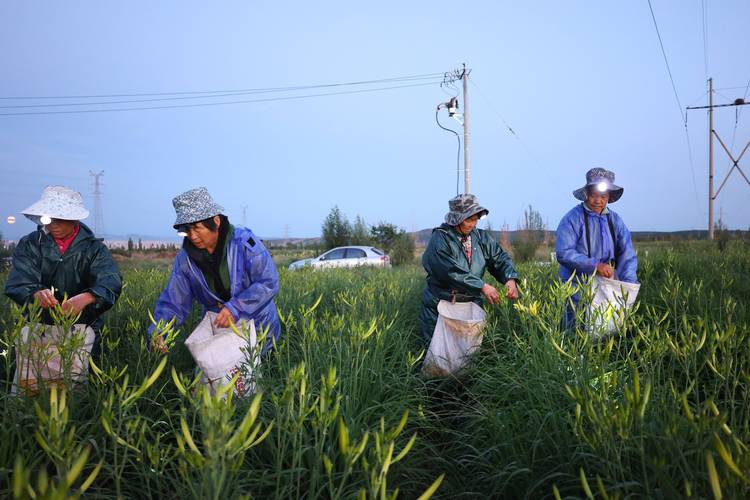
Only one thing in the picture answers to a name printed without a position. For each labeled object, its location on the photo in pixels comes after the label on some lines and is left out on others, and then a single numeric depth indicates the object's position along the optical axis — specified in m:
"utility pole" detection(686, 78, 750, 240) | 19.18
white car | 13.91
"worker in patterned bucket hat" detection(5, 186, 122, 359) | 2.71
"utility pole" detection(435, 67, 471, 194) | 15.28
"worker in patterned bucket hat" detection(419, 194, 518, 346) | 3.37
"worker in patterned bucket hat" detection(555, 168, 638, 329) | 3.65
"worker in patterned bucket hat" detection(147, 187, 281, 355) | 2.72
